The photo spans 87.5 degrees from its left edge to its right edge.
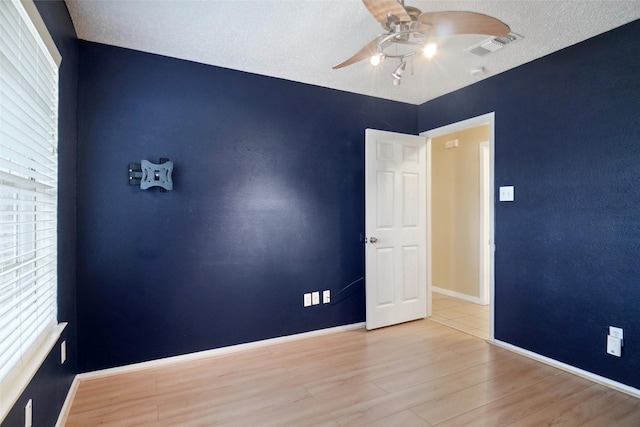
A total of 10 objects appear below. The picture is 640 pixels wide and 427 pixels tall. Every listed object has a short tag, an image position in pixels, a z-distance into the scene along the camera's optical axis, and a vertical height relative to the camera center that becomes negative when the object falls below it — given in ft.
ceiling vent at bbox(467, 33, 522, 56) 7.97 +4.17
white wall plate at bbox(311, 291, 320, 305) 10.79 -2.75
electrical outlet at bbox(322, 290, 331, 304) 10.98 -2.77
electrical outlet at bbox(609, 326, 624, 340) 7.47 -2.71
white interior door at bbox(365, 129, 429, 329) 11.16 -0.51
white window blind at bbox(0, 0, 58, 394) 4.12 +0.46
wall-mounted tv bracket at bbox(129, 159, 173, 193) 8.37 +0.99
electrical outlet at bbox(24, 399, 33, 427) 4.49 -2.75
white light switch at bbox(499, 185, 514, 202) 9.66 +0.55
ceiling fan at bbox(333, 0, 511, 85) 5.21 +3.12
